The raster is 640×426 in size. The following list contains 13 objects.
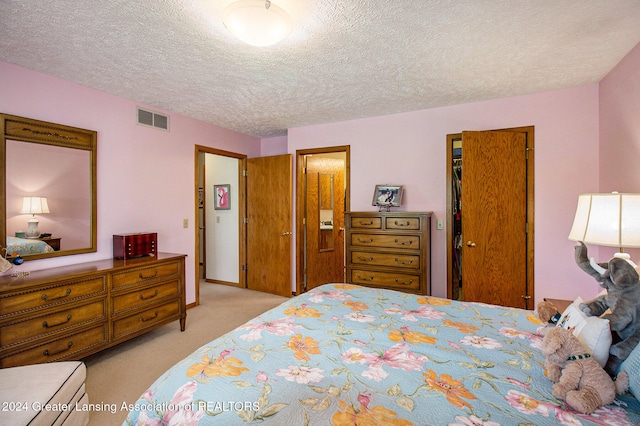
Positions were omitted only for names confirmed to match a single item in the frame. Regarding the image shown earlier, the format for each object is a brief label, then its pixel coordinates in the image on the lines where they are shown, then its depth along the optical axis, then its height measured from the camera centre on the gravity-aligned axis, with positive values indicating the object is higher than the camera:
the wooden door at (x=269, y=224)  4.60 -0.16
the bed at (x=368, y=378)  0.94 -0.61
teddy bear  0.97 -0.55
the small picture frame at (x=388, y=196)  3.78 +0.22
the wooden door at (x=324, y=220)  4.75 -0.11
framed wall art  5.24 +0.29
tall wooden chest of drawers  3.33 -0.42
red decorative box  3.03 -0.32
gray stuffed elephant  1.14 -0.38
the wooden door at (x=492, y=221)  3.13 -0.08
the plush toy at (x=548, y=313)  1.67 -0.55
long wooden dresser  2.09 -0.75
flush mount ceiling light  1.69 +1.10
